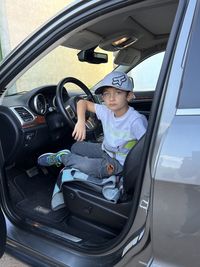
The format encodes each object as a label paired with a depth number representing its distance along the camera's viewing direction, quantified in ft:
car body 3.69
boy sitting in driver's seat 6.11
